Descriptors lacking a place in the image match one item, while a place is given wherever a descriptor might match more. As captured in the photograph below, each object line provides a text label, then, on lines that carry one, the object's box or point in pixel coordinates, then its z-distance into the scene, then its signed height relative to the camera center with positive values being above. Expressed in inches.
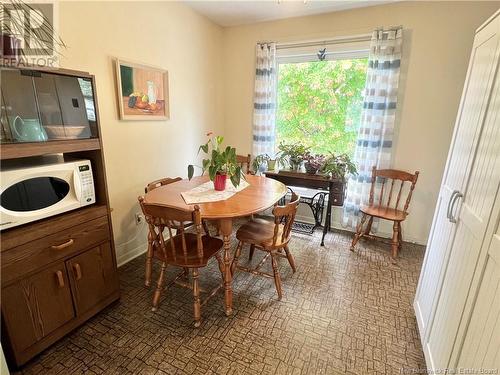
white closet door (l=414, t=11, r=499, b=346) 48.3 -7.2
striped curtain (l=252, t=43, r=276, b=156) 126.9 +10.2
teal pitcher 50.3 -3.1
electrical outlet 102.3 -38.9
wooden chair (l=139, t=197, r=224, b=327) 60.7 -35.5
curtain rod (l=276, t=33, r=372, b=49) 110.9 +36.0
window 118.6 +12.7
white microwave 50.0 -15.9
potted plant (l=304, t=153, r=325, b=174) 117.9 -17.7
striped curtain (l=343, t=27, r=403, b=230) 104.3 +6.1
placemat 75.6 -22.5
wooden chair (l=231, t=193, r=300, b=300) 70.9 -34.9
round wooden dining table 66.7 -22.8
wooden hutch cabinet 50.6 -25.9
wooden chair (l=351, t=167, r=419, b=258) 103.3 -34.3
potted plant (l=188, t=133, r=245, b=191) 78.7 -14.2
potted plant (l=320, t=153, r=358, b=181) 111.1 -18.2
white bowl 56.1 -3.5
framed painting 88.6 +9.4
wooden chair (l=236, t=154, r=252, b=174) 130.0 -19.9
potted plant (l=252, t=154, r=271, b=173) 131.5 -19.8
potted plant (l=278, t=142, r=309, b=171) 123.2 -14.7
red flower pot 82.7 -19.5
